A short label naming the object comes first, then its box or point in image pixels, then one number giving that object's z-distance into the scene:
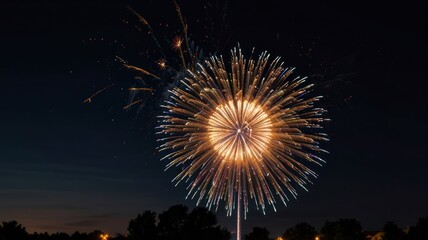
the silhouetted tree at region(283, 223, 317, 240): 151.88
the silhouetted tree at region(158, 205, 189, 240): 133.88
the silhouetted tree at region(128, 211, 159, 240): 134.88
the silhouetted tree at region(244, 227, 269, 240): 153.68
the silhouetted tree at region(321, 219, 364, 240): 133.38
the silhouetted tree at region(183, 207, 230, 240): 130.25
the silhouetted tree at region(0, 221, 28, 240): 120.10
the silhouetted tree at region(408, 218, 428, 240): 89.12
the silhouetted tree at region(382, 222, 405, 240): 103.57
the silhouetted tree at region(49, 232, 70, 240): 137.50
